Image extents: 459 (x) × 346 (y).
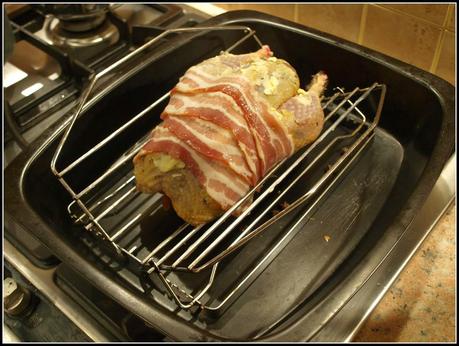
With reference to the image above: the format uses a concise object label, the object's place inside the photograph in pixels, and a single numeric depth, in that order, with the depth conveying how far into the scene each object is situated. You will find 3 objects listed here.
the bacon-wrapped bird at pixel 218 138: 0.72
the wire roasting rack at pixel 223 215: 0.73
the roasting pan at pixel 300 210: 0.62
